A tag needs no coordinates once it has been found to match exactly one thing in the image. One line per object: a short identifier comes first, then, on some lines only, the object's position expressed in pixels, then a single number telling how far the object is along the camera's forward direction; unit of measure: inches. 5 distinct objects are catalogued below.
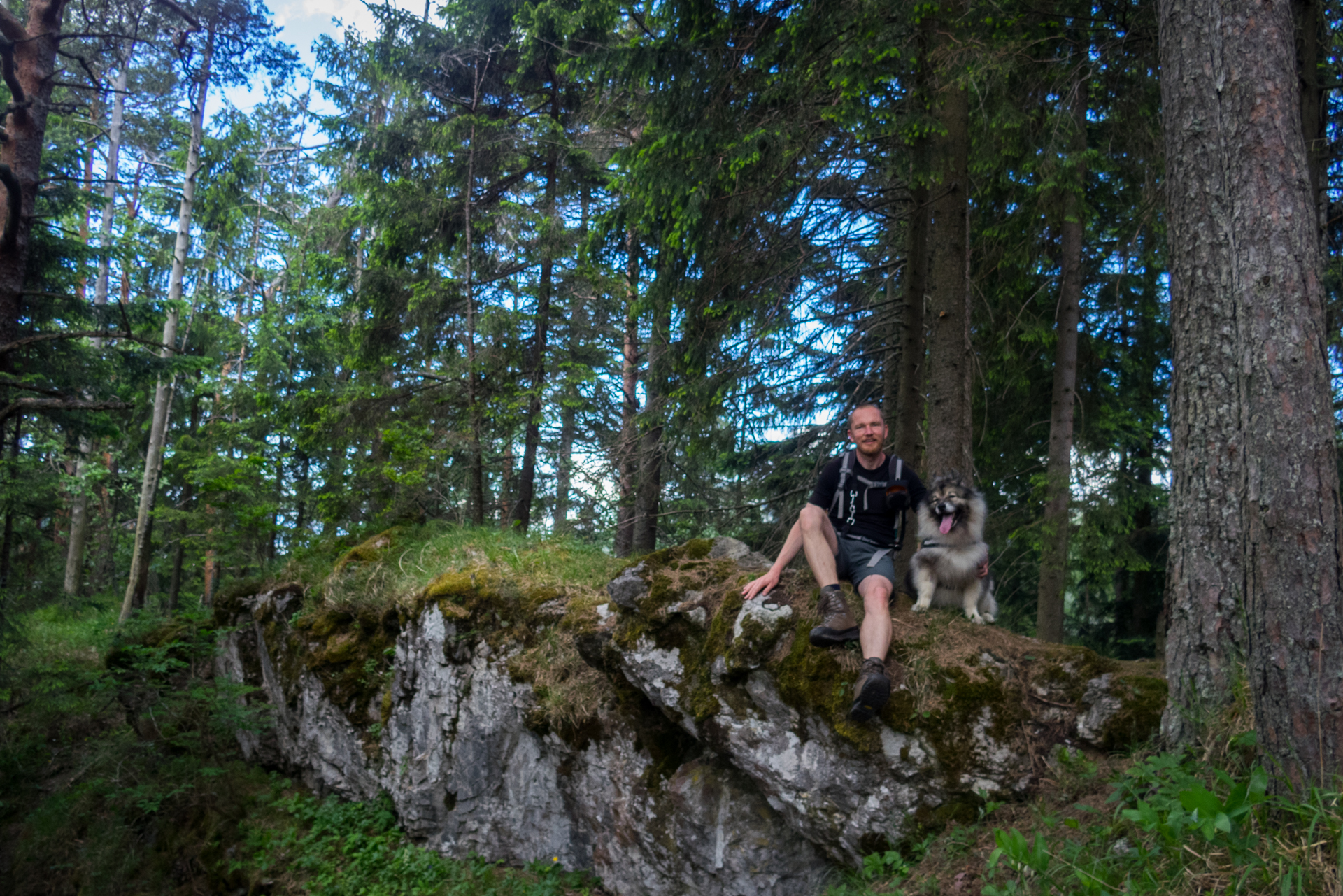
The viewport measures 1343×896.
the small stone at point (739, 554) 218.4
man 178.7
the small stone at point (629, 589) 213.5
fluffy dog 181.6
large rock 157.2
